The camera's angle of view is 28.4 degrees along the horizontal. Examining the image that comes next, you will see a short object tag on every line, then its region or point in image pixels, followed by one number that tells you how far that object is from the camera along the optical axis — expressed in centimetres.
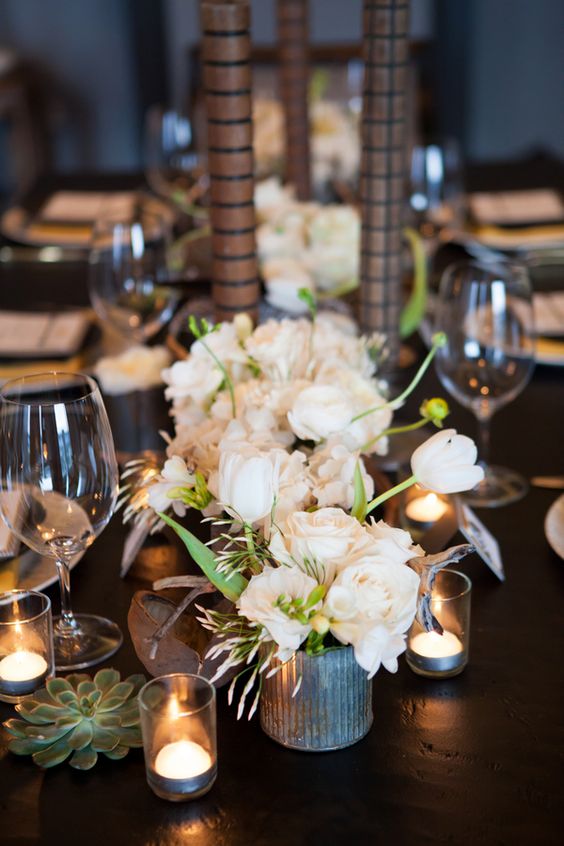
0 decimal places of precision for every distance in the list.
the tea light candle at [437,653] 83
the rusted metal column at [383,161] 130
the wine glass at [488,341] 118
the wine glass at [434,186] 190
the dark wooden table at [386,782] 69
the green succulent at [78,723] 75
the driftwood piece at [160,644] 77
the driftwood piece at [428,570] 73
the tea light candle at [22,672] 81
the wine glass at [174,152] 221
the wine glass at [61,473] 80
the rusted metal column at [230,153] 114
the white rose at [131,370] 142
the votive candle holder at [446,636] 82
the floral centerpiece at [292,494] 68
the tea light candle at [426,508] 99
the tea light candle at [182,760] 70
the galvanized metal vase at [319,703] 72
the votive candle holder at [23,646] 81
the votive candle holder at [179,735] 69
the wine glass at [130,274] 144
